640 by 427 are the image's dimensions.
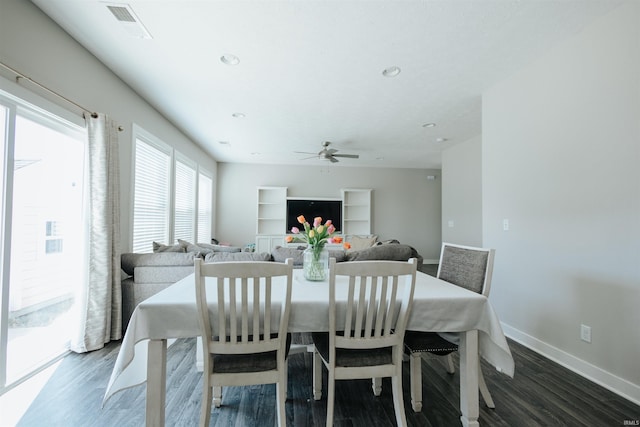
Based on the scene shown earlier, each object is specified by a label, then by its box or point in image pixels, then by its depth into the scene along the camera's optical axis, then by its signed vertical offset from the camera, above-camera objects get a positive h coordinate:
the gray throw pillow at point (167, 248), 3.03 -0.41
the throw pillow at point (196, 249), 2.91 -0.42
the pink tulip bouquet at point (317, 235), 1.75 -0.13
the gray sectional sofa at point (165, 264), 2.65 -0.51
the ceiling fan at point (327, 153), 4.89 +1.14
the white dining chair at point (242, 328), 1.18 -0.55
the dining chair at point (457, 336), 1.55 -0.75
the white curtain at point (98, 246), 2.28 -0.30
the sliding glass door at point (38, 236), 1.74 -0.19
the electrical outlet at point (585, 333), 1.98 -0.87
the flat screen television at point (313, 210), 6.85 +0.12
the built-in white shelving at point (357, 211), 7.10 +0.11
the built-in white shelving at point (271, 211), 6.84 +0.08
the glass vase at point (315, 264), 1.81 -0.34
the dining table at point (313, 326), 1.26 -0.57
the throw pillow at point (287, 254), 2.73 -0.42
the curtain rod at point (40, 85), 1.66 +0.88
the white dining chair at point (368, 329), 1.27 -0.59
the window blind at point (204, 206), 5.75 +0.17
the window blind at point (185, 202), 4.49 +0.19
